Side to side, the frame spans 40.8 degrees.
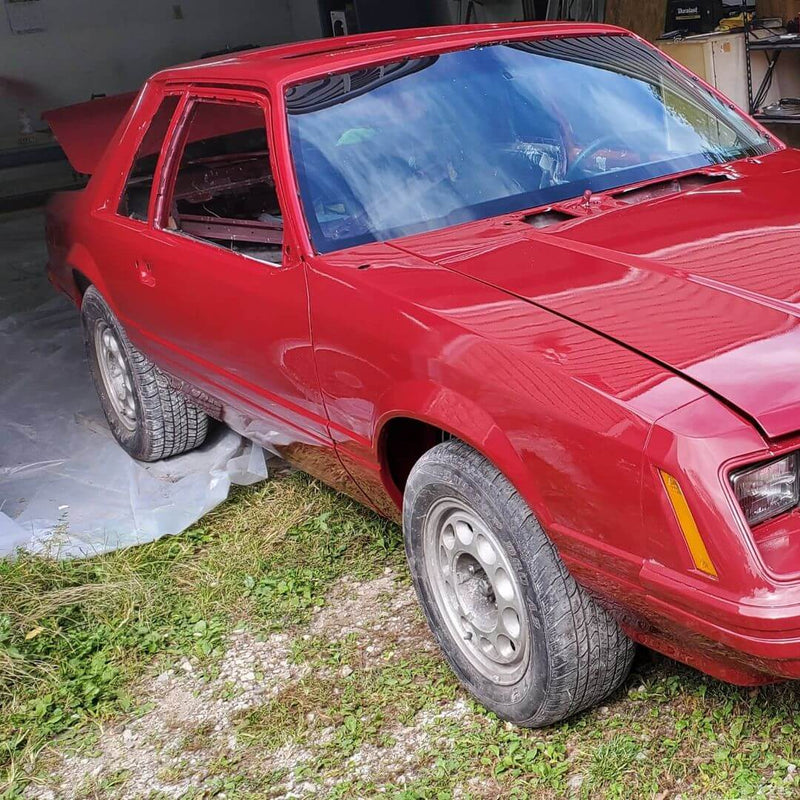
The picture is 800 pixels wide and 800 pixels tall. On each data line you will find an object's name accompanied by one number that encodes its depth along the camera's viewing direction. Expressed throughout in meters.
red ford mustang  1.98
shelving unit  6.79
